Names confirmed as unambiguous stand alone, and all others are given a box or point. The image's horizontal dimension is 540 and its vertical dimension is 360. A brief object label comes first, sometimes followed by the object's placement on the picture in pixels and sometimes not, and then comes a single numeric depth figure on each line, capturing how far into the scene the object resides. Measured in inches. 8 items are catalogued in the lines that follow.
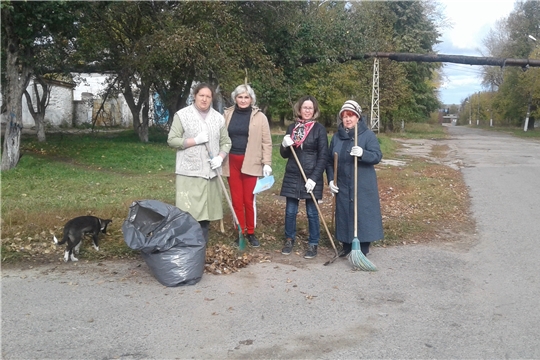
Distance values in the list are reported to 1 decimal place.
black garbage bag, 196.9
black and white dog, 222.4
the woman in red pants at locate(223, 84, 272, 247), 243.4
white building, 1368.1
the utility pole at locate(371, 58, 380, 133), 1168.2
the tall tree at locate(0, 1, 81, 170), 428.8
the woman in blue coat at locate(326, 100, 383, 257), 230.8
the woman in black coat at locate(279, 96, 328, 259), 237.6
